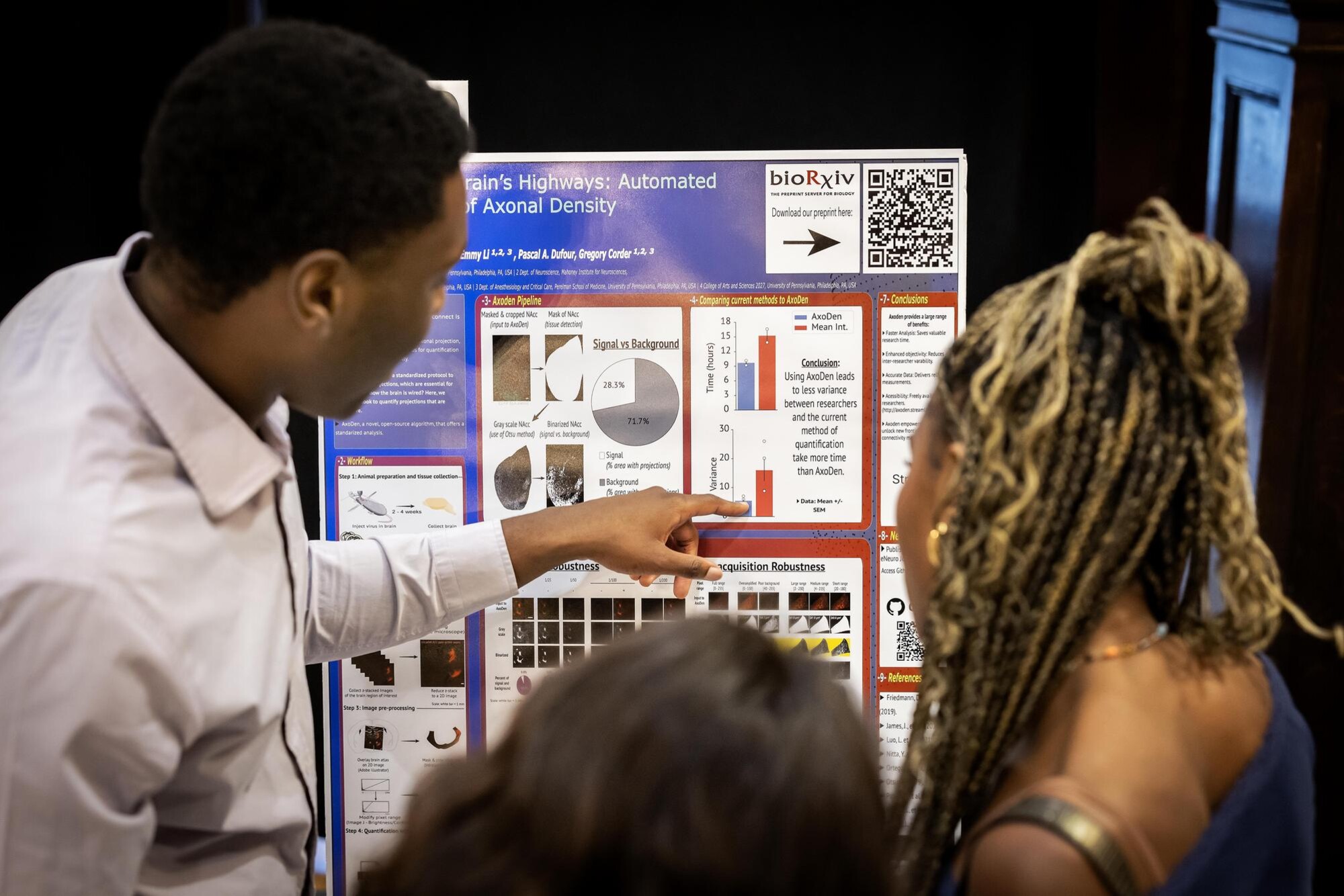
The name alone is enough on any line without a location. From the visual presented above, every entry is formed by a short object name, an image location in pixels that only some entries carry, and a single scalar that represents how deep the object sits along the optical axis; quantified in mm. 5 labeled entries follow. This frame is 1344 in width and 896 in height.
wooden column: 1789
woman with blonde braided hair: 1064
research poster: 1899
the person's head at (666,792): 633
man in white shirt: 1089
